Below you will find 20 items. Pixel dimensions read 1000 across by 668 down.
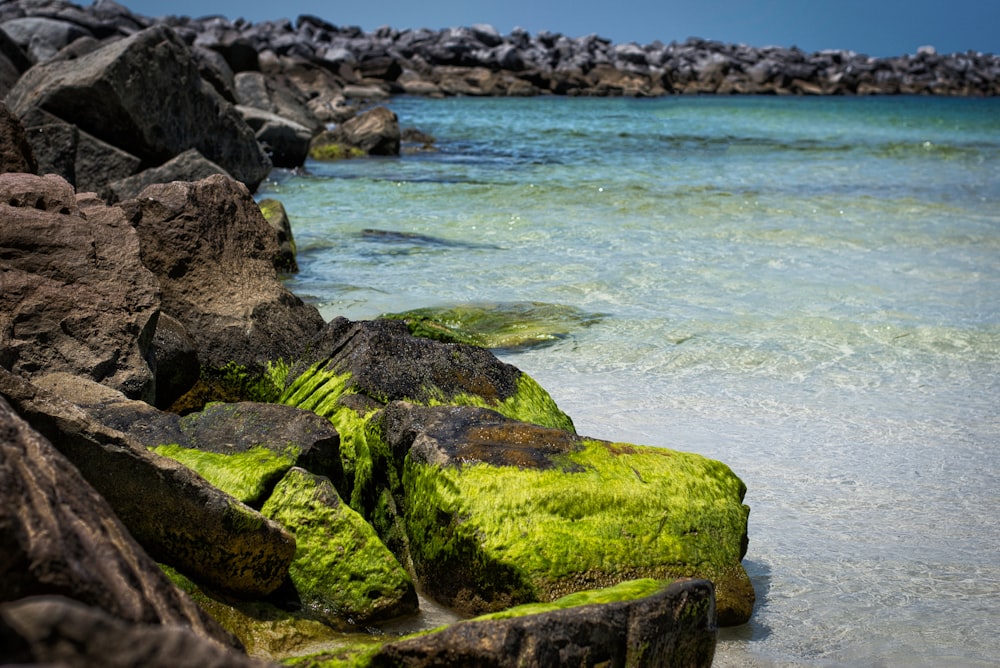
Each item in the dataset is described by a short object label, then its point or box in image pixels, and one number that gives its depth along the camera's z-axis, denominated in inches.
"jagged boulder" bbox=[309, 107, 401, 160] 840.3
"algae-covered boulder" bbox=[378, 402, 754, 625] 141.9
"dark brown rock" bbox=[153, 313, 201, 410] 203.2
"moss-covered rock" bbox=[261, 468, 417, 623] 140.8
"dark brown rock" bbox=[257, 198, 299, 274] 379.2
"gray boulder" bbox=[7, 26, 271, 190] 414.2
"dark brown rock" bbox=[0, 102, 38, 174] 250.4
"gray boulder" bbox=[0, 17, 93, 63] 924.3
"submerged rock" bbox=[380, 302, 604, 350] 290.2
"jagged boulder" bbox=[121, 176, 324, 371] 219.0
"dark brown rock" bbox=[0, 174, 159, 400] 174.1
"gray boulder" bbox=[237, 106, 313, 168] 720.3
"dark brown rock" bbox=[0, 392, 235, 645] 74.7
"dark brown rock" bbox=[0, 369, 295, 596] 122.2
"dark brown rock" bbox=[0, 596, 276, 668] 48.6
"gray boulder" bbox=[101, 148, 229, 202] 380.2
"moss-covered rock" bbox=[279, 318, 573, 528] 178.7
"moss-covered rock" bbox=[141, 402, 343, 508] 149.4
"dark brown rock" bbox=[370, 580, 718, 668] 101.0
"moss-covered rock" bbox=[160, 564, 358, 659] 129.6
